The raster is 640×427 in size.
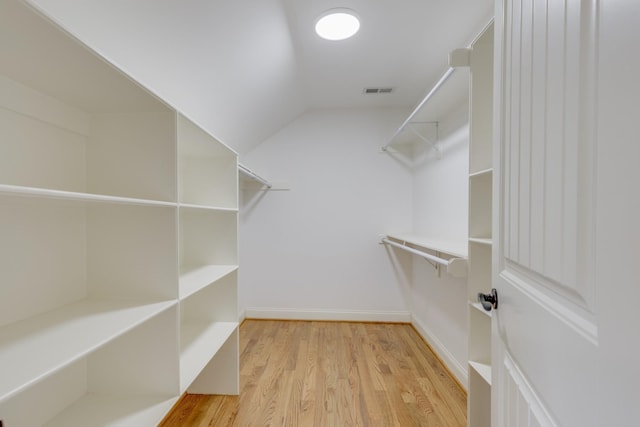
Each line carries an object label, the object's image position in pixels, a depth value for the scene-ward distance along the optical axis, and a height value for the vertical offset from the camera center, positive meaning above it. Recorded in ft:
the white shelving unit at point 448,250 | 4.38 -0.81
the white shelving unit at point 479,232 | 4.12 -0.36
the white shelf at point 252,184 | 9.67 +0.89
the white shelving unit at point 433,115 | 5.37 +2.48
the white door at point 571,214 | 1.12 -0.03
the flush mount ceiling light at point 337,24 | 5.16 +3.62
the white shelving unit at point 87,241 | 2.43 -0.37
